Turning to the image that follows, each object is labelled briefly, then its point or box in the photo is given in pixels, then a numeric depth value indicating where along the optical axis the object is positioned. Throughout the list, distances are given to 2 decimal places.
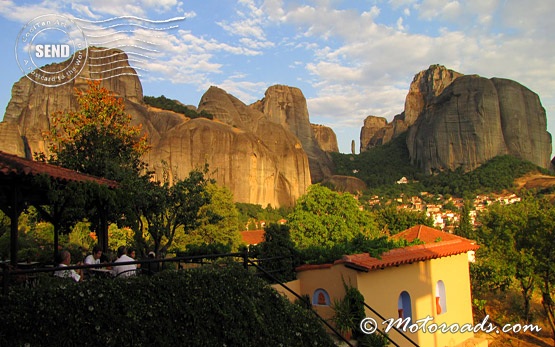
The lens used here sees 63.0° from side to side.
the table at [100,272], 7.70
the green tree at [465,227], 48.62
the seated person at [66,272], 6.87
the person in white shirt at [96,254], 9.06
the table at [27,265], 9.09
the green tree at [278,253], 12.48
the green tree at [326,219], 29.38
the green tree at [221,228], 33.22
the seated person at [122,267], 7.62
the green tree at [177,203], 15.02
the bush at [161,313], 5.18
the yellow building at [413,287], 11.80
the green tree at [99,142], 14.59
